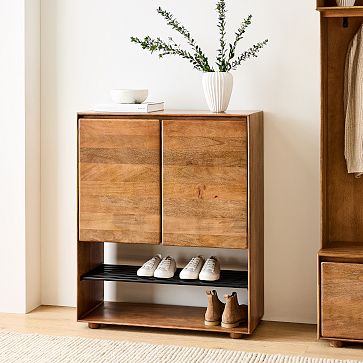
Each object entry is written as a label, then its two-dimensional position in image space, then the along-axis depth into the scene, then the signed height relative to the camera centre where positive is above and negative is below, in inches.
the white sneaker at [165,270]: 159.9 -16.2
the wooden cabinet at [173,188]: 152.8 -0.1
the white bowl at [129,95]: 160.9 +18.4
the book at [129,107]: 157.3 +15.8
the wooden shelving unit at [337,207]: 147.2 -4.1
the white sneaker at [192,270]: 157.6 -16.1
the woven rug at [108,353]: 142.5 -29.6
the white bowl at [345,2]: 150.6 +34.1
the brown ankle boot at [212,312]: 158.1 -24.2
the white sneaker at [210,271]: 156.8 -16.3
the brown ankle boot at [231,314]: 155.8 -24.2
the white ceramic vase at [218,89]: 155.3 +18.9
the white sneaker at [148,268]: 161.5 -16.1
